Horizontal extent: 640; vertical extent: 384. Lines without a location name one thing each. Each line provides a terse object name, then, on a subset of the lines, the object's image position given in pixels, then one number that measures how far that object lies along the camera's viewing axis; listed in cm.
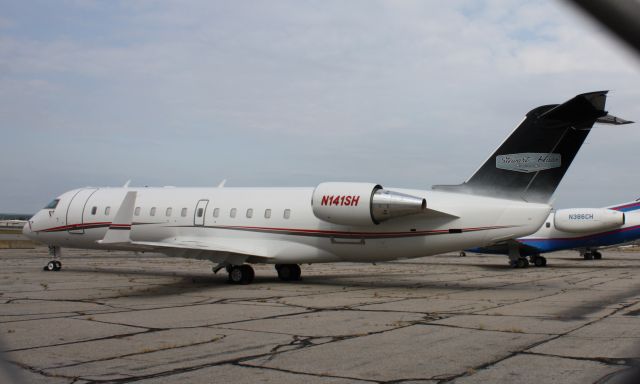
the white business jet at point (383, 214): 1443
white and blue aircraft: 2745
